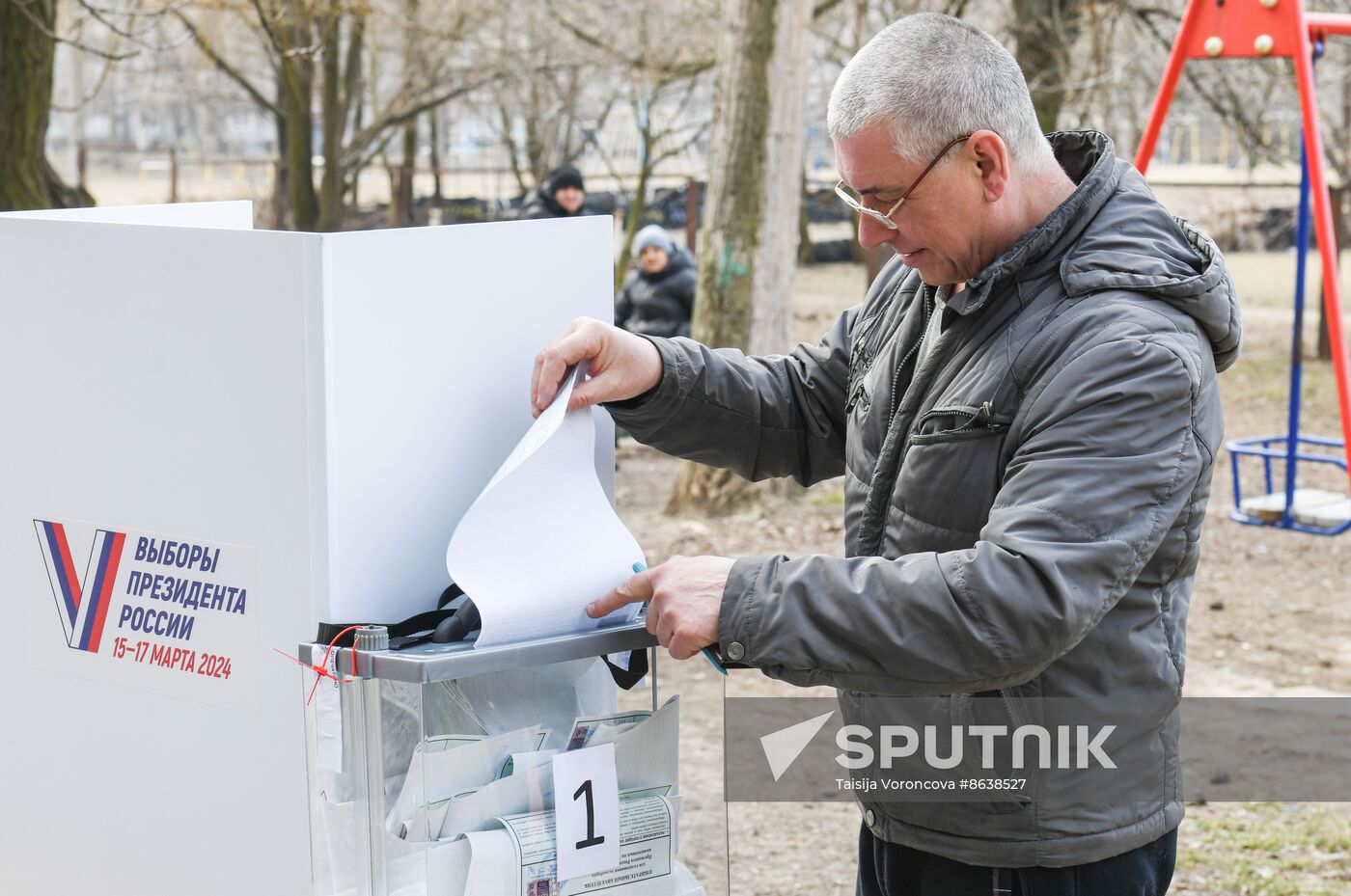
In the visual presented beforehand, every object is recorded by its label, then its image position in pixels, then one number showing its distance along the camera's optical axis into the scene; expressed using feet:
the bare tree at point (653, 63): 39.63
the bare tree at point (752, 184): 22.17
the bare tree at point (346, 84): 40.27
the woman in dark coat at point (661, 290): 27.71
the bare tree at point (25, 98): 19.31
